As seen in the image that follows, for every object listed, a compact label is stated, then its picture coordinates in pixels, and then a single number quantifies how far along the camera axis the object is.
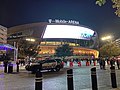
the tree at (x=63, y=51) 41.03
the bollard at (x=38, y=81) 3.37
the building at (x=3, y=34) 49.00
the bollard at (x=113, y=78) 4.69
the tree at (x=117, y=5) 4.17
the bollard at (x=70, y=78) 3.95
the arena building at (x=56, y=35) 49.94
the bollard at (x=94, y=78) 4.30
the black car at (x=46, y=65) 11.25
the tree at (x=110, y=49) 38.90
